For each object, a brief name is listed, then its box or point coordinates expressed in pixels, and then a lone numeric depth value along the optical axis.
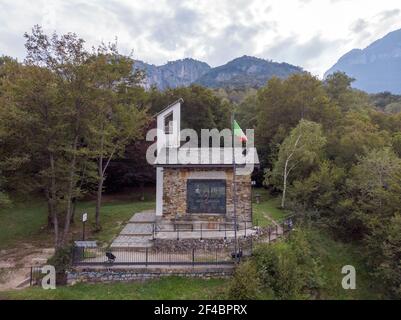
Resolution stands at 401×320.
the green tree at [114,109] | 19.34
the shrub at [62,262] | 14.81
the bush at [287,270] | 14.87
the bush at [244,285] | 13.52
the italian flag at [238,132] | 19.19
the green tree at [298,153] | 25.00
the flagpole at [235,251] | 15.62
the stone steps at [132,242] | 17.48
